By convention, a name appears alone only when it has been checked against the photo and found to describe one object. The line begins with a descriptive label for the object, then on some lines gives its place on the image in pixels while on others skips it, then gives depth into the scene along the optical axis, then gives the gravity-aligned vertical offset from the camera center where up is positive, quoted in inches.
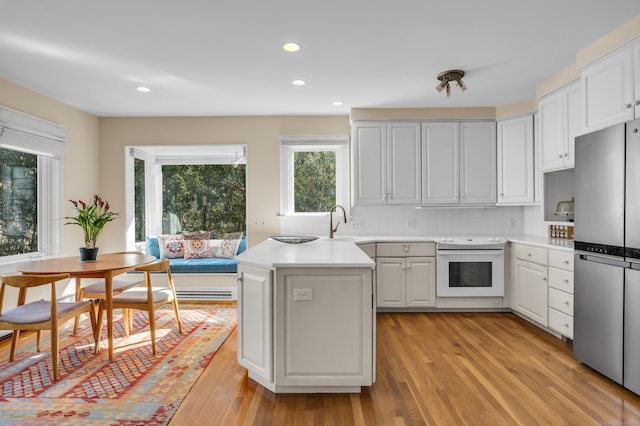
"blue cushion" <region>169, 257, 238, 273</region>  190.9 -28.4
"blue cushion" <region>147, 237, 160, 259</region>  211.9 -20.0
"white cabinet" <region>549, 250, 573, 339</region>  125.6 -28.3
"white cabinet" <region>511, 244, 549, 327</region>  140.6 -28.5
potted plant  129.6 -5.8
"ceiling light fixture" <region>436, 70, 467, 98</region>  135.3 +47.5
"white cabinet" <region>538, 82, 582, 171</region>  135.5 +31.4
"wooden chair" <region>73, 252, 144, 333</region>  132.6 -28.6
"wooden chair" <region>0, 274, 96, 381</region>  103.1 -29.8
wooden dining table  112.1 -17.5
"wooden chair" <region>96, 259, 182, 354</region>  122.0 -29.4
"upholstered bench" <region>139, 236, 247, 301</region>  191.2 -35.2
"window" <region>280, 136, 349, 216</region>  197.8 +16.1
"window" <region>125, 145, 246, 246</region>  233.1 +11.3
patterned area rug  86.4 -45.9
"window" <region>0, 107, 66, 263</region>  144.4 +10.4
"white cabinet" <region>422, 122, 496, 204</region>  180.1 +22.6
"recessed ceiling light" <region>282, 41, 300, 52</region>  112.7 +49.1
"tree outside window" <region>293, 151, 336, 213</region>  198.8 +14.6
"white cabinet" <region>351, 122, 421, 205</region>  181.5 +23.3
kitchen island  92.4 -27.9
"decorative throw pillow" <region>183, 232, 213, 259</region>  207.0 -20.6
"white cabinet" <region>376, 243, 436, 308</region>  168.6 -28.0
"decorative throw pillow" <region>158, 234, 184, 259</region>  207.8 -20.6
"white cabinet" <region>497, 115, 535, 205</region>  167.6 +21.8
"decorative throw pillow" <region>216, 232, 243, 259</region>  208.7 -19.3
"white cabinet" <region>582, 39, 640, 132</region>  98.3 +33.5
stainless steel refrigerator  92.3 -11.3
